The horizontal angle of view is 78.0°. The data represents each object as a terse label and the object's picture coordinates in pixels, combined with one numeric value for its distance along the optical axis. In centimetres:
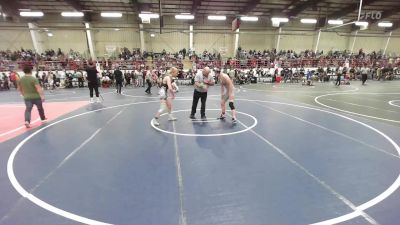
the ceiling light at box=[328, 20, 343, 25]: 2596
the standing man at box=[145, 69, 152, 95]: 1548
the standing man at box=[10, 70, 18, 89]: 1879
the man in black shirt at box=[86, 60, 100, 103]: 1133
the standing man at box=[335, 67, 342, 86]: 1991
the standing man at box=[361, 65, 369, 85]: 2111
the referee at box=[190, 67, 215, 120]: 814
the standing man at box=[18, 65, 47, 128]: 731
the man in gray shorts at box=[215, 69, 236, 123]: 794
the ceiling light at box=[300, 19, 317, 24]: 2667
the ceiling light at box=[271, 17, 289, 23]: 2412
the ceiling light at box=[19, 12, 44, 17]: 2091
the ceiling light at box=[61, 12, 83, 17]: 2101
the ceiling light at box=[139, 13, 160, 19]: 2082
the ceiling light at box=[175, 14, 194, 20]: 2322
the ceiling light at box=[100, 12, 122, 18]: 2255
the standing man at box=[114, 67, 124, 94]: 1523
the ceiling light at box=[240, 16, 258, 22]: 2365
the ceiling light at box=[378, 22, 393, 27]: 2980
